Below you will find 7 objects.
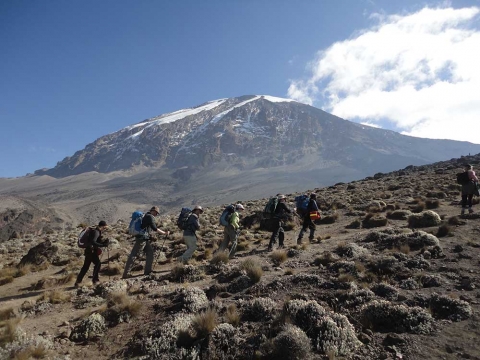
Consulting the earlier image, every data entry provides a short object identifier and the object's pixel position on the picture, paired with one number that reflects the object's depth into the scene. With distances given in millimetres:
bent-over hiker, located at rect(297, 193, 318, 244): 11773
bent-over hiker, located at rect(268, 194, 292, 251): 11055
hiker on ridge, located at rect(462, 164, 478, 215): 12820
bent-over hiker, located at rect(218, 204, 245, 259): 10648
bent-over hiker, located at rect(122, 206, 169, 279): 9477
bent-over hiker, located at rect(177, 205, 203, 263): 10008
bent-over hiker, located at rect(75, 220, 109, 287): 9258
